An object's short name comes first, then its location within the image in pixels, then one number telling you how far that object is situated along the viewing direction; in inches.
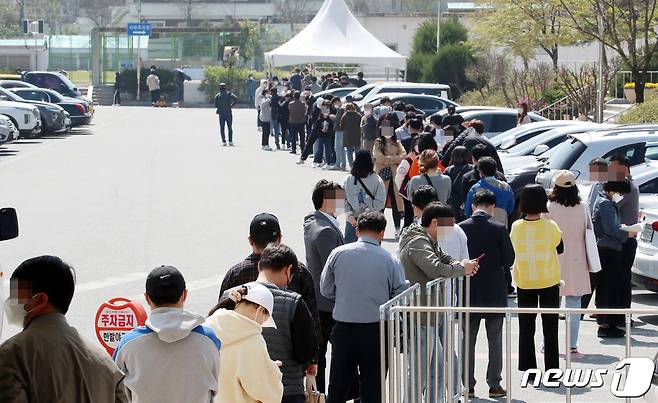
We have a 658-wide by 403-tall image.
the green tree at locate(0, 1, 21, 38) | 4397.6
